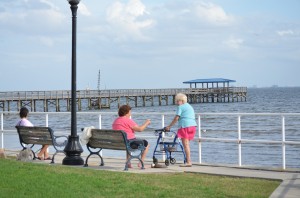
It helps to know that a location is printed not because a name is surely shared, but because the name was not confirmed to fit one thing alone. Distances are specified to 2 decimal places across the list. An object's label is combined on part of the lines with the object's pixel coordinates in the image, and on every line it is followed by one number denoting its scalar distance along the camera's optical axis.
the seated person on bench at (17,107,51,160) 13.04
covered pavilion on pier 112.62
